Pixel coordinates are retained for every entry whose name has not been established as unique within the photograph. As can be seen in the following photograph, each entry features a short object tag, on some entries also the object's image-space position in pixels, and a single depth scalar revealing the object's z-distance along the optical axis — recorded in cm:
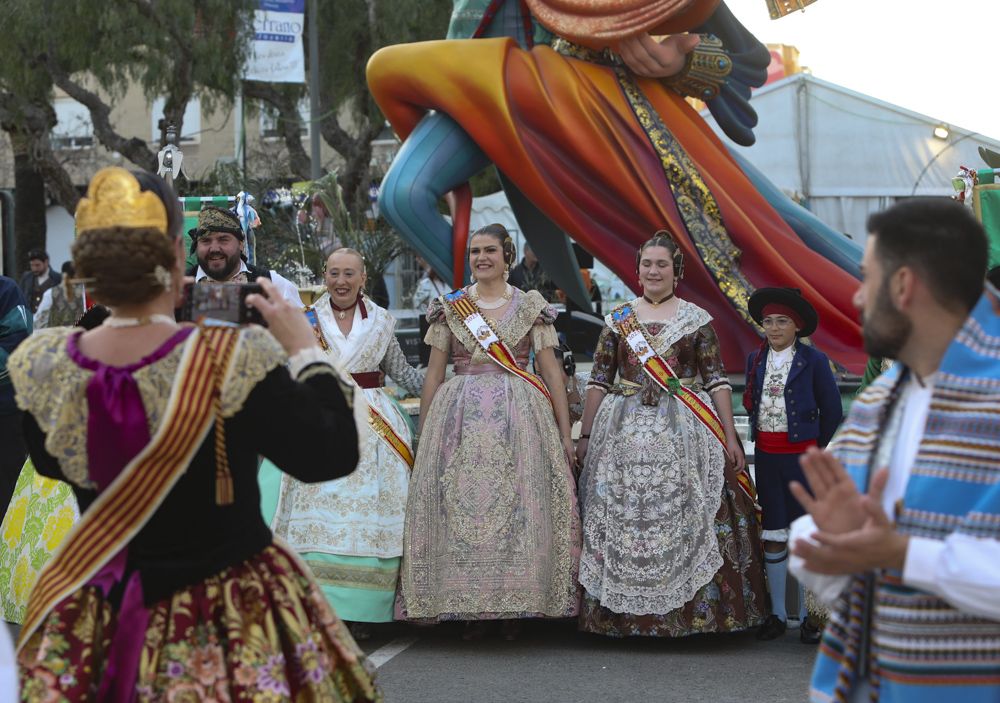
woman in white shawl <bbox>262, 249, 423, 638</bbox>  632
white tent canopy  2081
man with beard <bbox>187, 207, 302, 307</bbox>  650
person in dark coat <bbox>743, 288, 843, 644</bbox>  644
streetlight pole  1967
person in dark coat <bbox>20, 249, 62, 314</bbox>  1591
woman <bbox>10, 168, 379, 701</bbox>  265
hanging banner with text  1961
